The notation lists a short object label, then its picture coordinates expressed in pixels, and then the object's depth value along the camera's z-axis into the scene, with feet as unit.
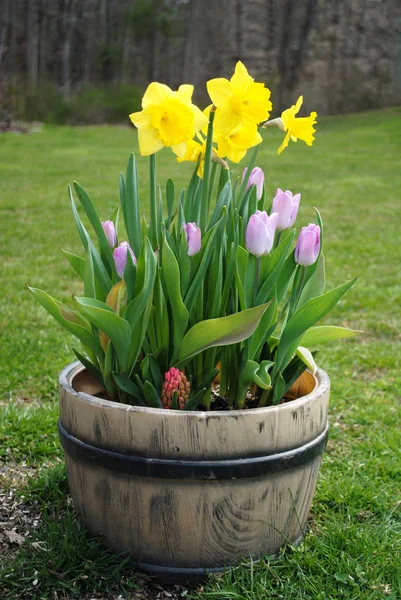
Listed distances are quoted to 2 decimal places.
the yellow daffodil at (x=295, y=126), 4.52
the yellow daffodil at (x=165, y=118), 4.02
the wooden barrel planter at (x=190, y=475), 3.95
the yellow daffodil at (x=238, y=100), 4.07
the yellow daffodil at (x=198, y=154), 4.54
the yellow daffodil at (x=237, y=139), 4.27
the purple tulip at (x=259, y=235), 4.11
